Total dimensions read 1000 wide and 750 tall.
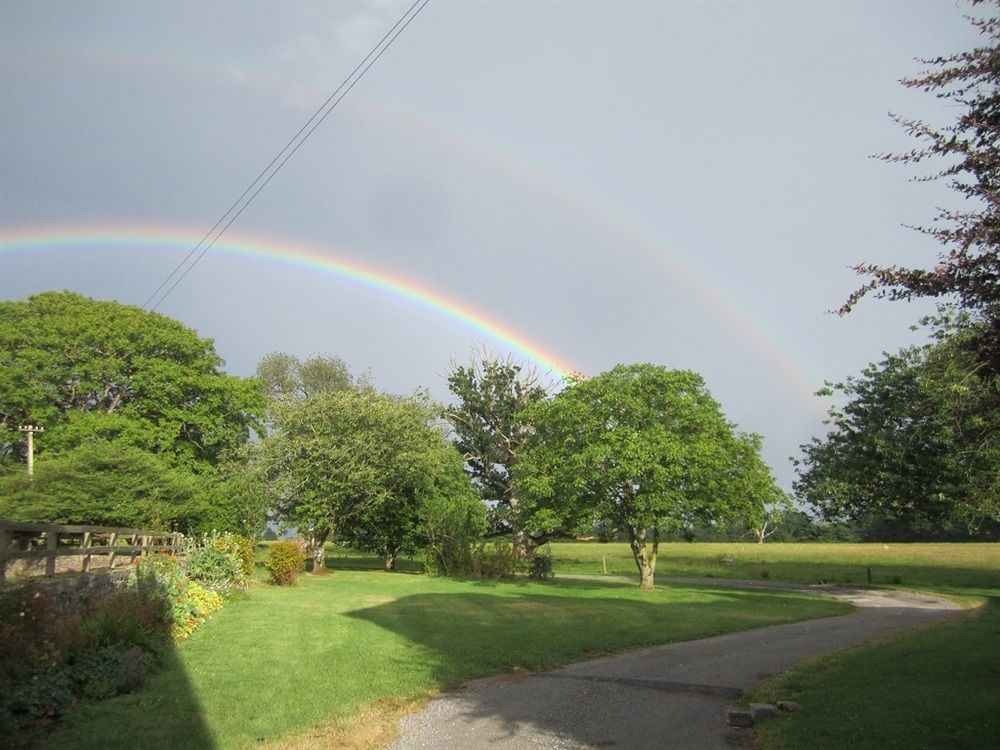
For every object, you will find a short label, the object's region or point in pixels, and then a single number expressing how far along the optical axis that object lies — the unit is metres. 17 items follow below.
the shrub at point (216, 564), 19.91
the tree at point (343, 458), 37.31
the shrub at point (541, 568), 37.91
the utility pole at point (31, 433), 34.56
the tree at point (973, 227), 5.77
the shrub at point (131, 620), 10.33
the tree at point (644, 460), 28.56
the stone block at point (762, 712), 8.25
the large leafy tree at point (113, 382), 37.00
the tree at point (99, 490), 25.59
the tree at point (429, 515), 37.84
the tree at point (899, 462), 24.27
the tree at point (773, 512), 30.27
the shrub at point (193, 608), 14.05
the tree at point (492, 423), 55.34
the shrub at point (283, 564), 27.83
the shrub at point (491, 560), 36.84
